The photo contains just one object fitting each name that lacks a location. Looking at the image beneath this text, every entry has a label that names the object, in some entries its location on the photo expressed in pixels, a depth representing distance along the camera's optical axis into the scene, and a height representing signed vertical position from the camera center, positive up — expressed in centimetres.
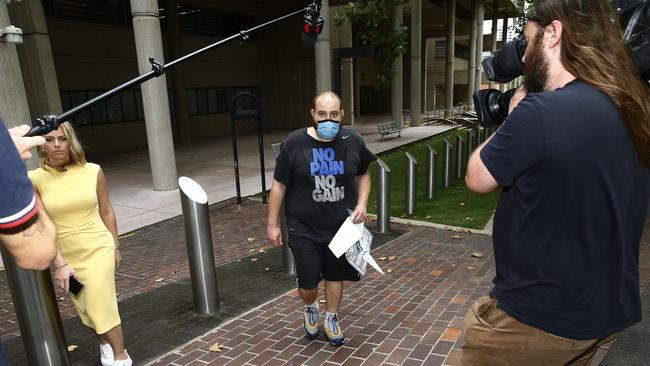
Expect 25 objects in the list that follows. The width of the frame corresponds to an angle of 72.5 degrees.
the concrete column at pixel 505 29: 4131 +386
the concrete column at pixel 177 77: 2030 +44
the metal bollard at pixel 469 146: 1071 -197
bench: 1972 -231
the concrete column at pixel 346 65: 2584 +77
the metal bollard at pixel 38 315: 297 -150
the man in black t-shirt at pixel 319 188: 338 -82
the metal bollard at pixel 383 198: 677 -184
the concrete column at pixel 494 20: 3909 +457
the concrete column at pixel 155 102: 1023 -33
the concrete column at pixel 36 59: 1218 +95
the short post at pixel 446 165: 985 -205
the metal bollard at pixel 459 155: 1094 -200
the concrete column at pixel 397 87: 2172 -55
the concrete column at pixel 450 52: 3114 +154
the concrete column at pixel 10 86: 653 +13
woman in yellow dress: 304 -91
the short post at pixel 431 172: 877 -192
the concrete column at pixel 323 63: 1599 +59
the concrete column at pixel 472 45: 3462 +210
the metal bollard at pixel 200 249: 418 -153
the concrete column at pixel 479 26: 3522 +362
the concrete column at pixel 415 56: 2448 +108
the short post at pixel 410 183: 769 -189
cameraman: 148 -39
